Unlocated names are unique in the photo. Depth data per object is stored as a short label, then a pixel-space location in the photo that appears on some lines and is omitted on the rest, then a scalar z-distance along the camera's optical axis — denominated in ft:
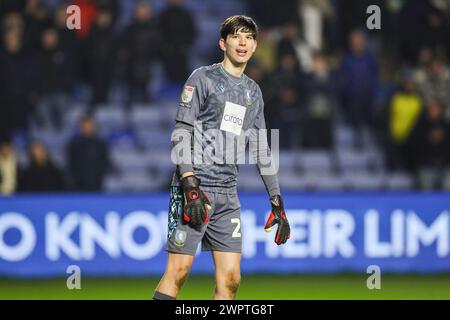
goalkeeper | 23.25
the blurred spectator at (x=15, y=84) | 46.11
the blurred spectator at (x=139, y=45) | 48.91
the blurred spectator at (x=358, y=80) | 49.08
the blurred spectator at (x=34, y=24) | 47.98
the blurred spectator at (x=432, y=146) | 47.75
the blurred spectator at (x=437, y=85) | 49.55
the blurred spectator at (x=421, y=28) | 51.72
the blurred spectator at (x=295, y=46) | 49.39
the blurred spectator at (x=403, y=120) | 48.83
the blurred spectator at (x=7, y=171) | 43.78
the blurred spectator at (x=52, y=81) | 47.55
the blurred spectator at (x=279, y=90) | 47.60
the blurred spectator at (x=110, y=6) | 49.34
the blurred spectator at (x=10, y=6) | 48.49
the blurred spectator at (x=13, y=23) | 47.34
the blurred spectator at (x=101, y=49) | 48.24
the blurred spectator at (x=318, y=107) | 48.16
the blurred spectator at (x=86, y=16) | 48.70
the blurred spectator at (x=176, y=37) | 49.39
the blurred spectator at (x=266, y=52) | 50.06
